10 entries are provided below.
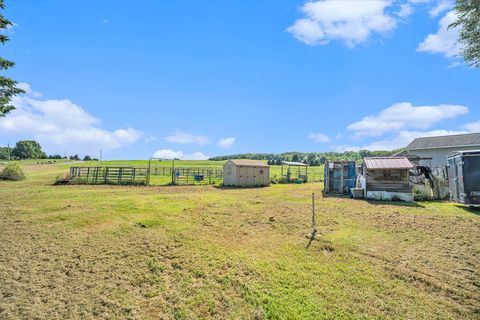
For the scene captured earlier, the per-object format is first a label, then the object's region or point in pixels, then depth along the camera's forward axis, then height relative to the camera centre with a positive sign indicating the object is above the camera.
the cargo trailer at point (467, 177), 12.78 +0.33
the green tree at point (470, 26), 12.21 +7.70
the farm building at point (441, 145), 31.97 +4.99
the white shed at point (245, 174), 28.75 +0.64
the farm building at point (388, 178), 16.95 +0.24
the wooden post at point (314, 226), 9.29 -1.69
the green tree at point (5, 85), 16.69 +6.60
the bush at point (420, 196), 17.24 -0.90
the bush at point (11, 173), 28.31 +0.20
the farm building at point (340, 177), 20.97 +0.33
